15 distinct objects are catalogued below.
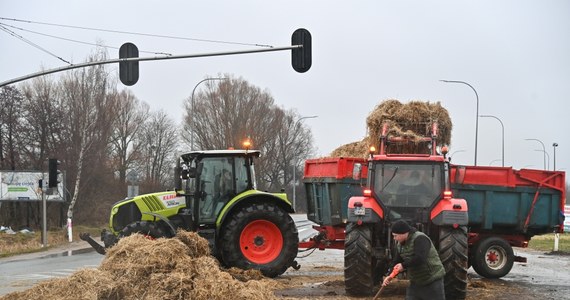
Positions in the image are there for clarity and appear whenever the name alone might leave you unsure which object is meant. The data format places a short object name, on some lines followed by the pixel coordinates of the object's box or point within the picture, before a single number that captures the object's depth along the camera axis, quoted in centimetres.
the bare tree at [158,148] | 6806
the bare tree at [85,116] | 4072
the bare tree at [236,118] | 5828
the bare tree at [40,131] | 4072
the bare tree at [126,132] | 5928
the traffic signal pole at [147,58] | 1678
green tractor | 1354
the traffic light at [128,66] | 1641
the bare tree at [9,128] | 4047
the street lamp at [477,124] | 3800
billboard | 3177
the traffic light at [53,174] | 2458
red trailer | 1398
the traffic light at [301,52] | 1611
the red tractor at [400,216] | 1073
